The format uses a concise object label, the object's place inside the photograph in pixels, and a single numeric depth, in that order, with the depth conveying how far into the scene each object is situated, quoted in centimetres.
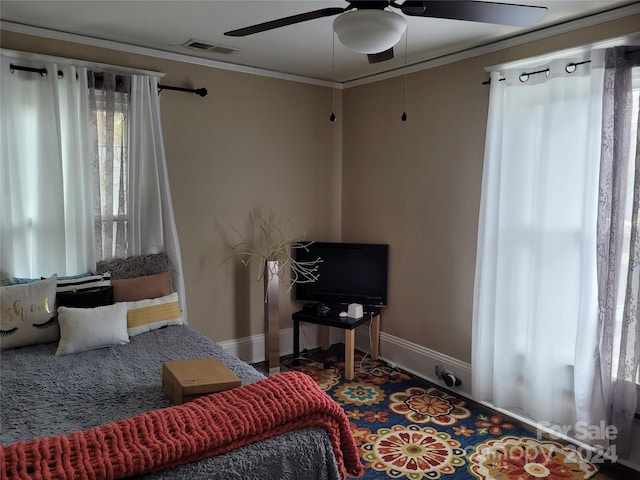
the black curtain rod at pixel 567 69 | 252
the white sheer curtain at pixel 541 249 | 272
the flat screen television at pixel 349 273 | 407
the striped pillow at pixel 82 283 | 296
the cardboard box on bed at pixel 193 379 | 195
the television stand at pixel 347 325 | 371
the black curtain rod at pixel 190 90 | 350
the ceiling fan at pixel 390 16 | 167
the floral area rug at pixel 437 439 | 263
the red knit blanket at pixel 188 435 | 147
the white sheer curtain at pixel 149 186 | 334
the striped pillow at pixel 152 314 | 299
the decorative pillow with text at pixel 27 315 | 270
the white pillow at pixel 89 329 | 269
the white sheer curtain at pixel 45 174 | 293
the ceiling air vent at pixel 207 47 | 327
